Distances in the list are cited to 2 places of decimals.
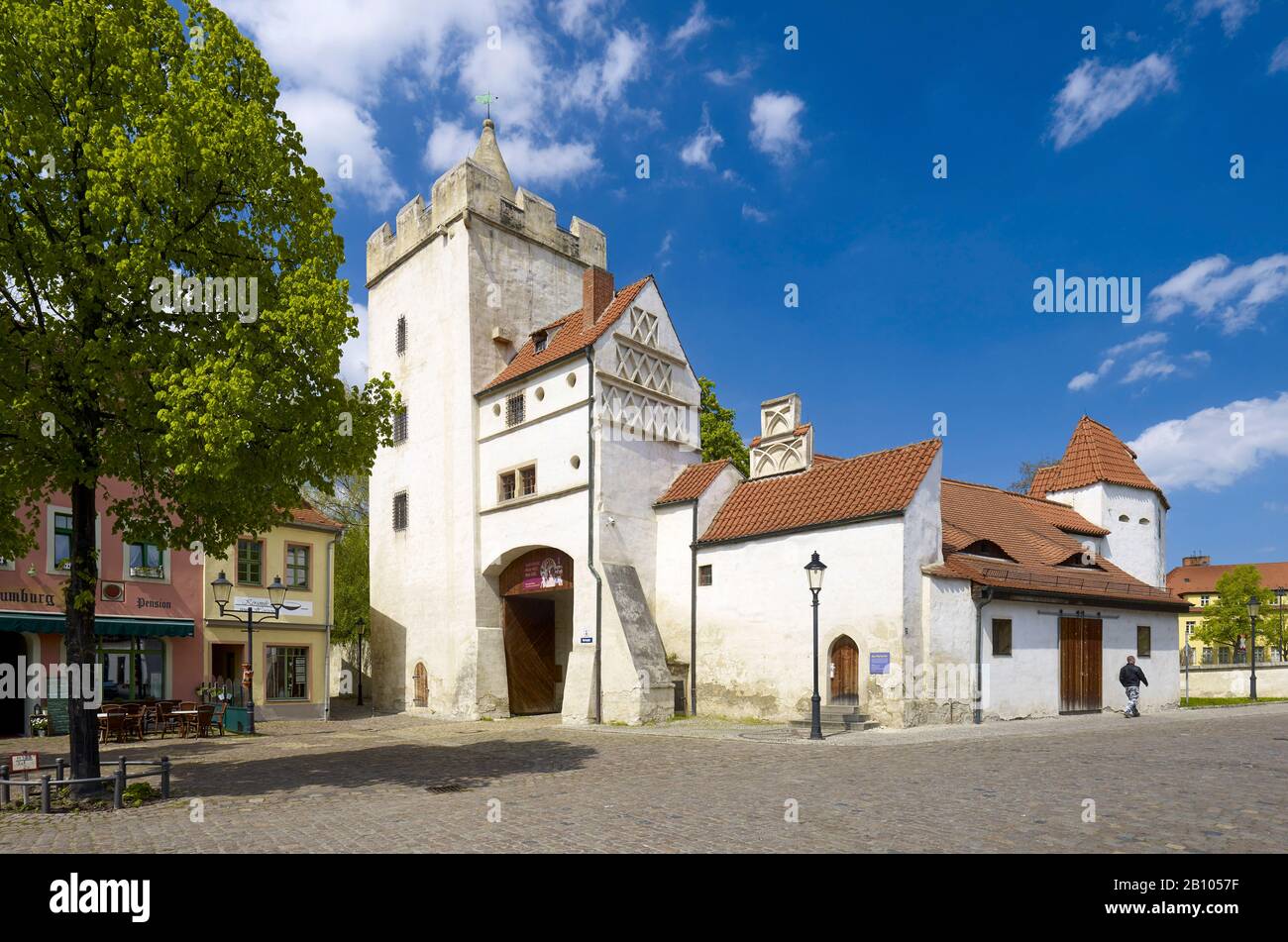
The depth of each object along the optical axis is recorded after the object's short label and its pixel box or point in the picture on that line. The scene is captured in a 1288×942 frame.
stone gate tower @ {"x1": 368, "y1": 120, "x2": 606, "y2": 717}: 28.84
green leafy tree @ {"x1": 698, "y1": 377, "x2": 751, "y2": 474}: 36.78
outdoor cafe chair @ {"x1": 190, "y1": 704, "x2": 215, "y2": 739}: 22.33
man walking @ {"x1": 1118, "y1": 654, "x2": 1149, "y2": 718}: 23.97
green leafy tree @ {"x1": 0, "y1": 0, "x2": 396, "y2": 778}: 11.30
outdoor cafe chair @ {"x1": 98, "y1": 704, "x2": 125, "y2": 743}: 20.48
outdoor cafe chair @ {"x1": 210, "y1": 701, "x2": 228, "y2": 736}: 23.30
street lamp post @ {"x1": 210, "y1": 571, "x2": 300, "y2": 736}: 22.75
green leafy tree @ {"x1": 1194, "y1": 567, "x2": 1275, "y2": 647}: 62.75
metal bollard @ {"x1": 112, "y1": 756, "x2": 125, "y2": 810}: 11.30
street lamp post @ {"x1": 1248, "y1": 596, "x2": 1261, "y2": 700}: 32.94
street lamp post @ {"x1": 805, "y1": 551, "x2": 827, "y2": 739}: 18.55
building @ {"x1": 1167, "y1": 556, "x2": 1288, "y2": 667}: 71.19
